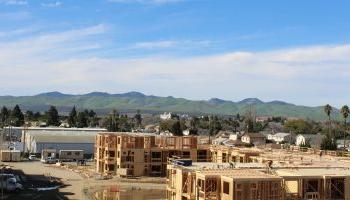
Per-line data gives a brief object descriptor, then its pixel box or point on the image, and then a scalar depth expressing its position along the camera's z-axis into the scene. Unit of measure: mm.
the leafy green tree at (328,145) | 107375
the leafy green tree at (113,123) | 174975
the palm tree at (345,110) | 119619
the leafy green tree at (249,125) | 187012
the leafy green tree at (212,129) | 189588
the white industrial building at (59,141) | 119062
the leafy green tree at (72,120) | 192700
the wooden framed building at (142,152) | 90125
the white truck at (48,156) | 109088
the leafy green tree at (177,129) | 162000
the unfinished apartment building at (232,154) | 76938
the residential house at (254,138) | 149500
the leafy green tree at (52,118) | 192375
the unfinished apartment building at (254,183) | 43031
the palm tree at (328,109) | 125188
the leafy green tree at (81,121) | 189100
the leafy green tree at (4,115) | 183188
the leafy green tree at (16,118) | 179125
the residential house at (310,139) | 142938
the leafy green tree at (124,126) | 182600
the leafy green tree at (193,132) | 178875
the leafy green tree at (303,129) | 192250
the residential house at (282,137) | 166938
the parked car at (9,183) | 68688
